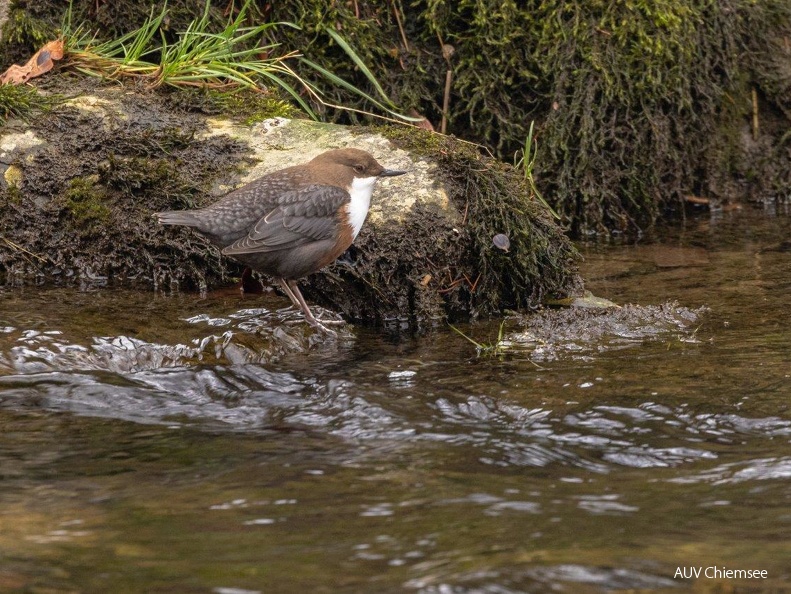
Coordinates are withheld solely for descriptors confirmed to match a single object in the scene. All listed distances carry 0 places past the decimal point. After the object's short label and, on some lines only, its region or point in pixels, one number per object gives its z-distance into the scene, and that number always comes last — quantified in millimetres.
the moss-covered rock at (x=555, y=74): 13383
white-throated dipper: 9320
